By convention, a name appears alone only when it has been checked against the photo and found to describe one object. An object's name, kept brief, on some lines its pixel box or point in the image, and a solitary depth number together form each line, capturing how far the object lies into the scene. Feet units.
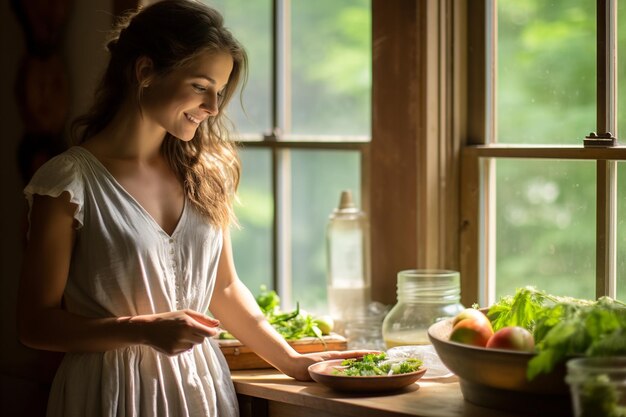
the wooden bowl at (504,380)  7.27
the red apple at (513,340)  7.37
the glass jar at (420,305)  8.76
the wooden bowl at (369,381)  7.93
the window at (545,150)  8.37
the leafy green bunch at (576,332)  7.01
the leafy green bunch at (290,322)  9.00
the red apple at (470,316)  7.72
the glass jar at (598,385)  6.81
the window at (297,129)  9.84
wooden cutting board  8.79
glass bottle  9.57
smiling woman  7.95
